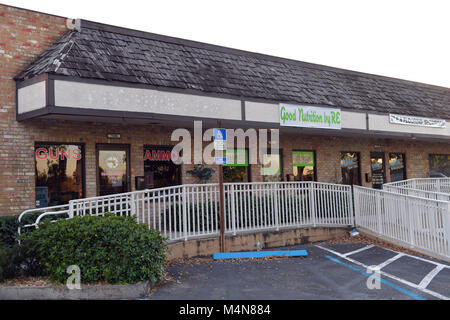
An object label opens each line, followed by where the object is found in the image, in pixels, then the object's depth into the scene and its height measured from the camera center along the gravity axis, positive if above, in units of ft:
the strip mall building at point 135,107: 31.40 +5.63
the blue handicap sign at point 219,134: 28.90 +2.61
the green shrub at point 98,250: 21.53 -3.94
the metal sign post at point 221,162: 28.84 +0.61
